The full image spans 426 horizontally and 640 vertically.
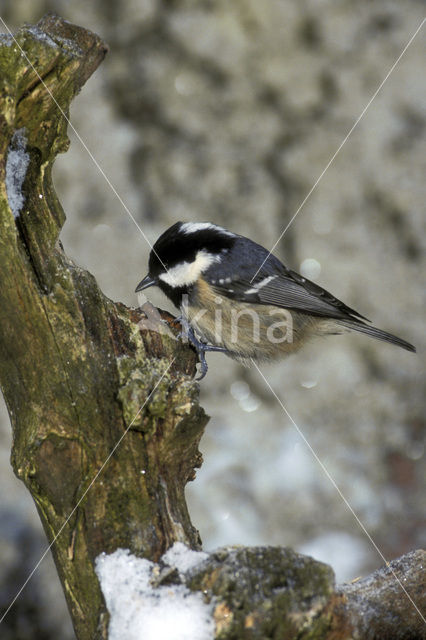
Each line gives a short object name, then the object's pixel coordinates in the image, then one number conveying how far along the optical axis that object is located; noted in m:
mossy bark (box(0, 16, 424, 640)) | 4.06
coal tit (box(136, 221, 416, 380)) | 4.15
